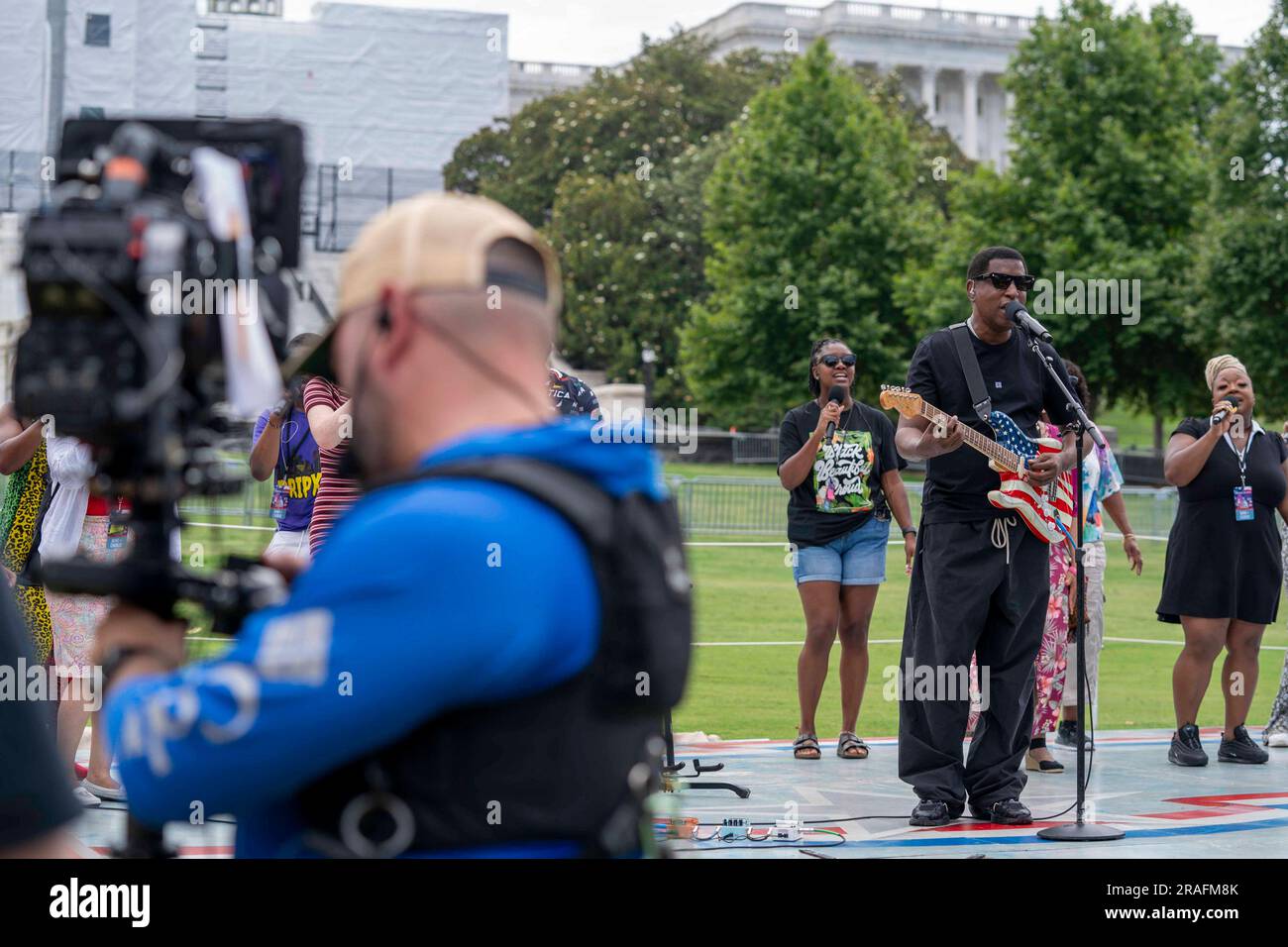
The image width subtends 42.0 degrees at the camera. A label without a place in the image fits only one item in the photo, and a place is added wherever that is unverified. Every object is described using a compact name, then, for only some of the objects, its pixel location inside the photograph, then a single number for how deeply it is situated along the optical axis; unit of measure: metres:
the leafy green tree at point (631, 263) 57.59
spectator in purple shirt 7.96
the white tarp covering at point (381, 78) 66.88
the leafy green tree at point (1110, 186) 44.44
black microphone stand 7.18
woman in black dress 9.96
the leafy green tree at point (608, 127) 63.28
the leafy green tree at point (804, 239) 50.88
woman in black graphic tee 9.76
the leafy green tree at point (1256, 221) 38.81
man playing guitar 7.75
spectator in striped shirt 6.96
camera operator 1.93
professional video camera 2.03
